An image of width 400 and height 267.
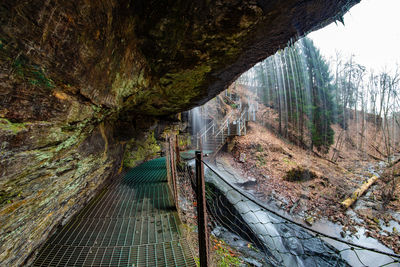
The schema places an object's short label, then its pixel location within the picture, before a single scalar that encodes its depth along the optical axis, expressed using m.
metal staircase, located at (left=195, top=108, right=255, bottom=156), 11.60
